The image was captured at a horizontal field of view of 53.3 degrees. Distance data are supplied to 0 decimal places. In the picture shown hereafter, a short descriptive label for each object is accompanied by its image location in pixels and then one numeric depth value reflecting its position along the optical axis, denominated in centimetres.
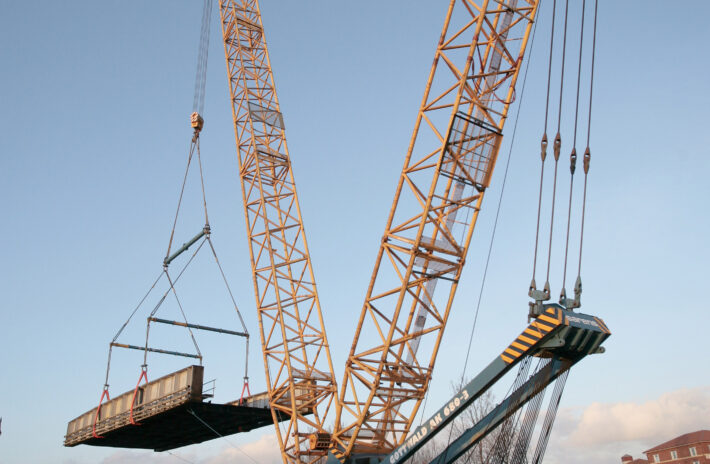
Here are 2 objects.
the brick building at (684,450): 9188
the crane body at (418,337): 2134
